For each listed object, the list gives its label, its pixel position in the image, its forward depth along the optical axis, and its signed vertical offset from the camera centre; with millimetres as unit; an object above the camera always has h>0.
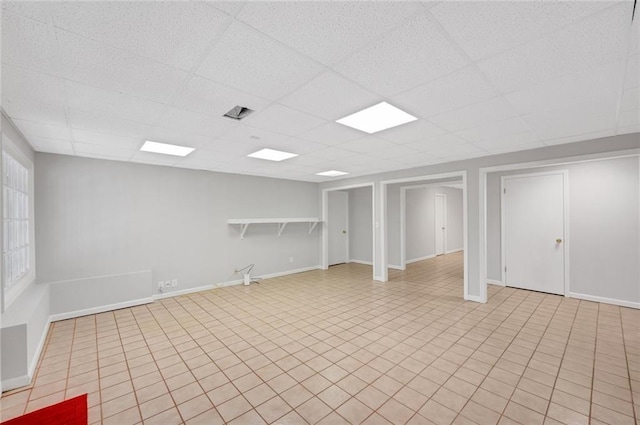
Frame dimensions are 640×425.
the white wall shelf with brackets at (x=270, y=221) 5695 -194
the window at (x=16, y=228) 2797 -135
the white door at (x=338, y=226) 7914 -412
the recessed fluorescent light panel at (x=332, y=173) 5840 +872
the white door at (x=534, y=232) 4766 -421
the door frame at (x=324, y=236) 7426 -674
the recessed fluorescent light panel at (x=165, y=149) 3552 +924
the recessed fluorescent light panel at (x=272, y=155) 3963 +910
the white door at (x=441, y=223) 9417 -445
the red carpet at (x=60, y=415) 1910 -1477
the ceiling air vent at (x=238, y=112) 2484 +962
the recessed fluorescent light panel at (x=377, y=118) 2441 +926
